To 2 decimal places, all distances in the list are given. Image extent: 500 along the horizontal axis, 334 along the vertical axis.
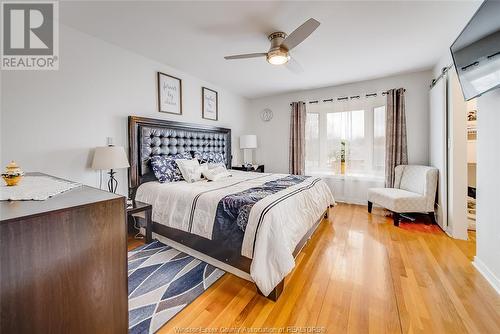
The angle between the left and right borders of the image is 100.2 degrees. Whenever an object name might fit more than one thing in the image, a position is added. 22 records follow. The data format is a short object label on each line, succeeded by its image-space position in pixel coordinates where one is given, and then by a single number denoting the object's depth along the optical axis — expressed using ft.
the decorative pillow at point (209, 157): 11.80
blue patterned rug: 4.75
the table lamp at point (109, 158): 7.46
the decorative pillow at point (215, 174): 9.76
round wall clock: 16.74
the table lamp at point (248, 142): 15.52
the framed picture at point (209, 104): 12.99
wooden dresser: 2.15
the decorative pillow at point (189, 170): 9.46
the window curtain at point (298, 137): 15.06
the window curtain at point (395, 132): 12.06
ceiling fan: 6.17
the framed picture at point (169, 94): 10.46
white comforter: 5.19
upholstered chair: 10.14
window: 13.00
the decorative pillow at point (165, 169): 9.21
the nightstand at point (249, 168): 15.14
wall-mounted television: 4.71
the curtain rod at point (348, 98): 12.74
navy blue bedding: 5.80
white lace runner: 2.97
